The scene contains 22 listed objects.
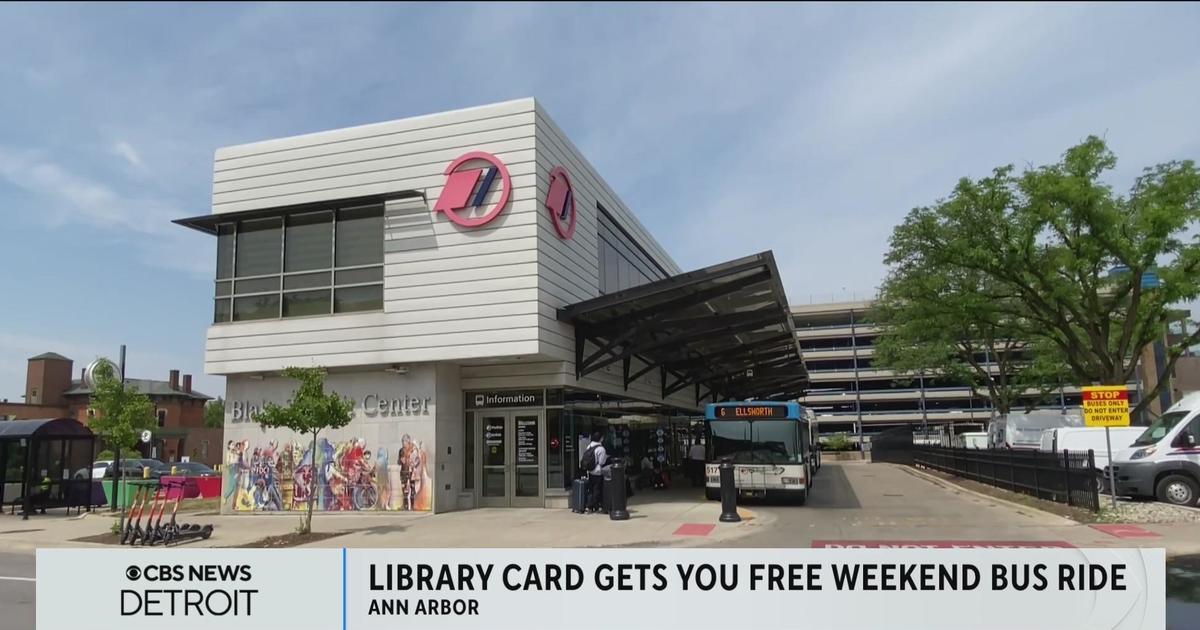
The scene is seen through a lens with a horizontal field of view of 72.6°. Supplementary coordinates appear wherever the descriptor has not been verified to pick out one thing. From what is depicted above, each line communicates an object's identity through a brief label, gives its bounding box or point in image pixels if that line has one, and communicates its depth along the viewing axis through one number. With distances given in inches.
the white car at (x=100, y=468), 1345.0
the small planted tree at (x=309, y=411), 584.4
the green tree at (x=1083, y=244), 1027.9
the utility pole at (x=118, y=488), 620.4
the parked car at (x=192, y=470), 1258.1
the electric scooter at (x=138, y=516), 583.5
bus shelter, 856.3
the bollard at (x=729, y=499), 639.1
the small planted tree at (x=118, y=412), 671.1
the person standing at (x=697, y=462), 1026.8
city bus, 761.6
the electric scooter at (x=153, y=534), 579.2
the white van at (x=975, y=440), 1776.6
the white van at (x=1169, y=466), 695.1
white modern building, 728.3
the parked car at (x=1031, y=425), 1278.3
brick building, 2600.9
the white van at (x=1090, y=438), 936.3
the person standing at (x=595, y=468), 705.6
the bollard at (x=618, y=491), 663.1
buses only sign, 620.1
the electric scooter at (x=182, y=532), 583.2
